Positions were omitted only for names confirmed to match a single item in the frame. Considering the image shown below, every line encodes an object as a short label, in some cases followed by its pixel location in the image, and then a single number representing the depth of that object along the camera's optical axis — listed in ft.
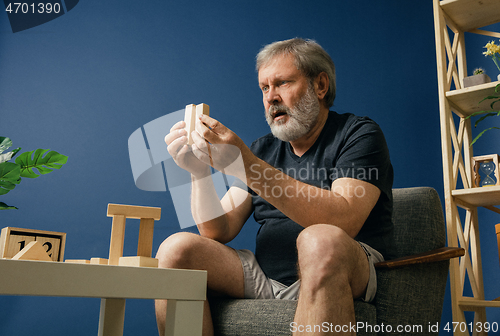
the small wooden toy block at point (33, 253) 2.02
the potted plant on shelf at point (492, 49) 5.63
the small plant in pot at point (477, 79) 5.66
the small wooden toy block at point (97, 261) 2.19
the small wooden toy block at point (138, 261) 2.14
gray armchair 2.67
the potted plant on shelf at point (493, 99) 5.27
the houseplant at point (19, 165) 2.45
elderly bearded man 2.45
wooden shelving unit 5.18
